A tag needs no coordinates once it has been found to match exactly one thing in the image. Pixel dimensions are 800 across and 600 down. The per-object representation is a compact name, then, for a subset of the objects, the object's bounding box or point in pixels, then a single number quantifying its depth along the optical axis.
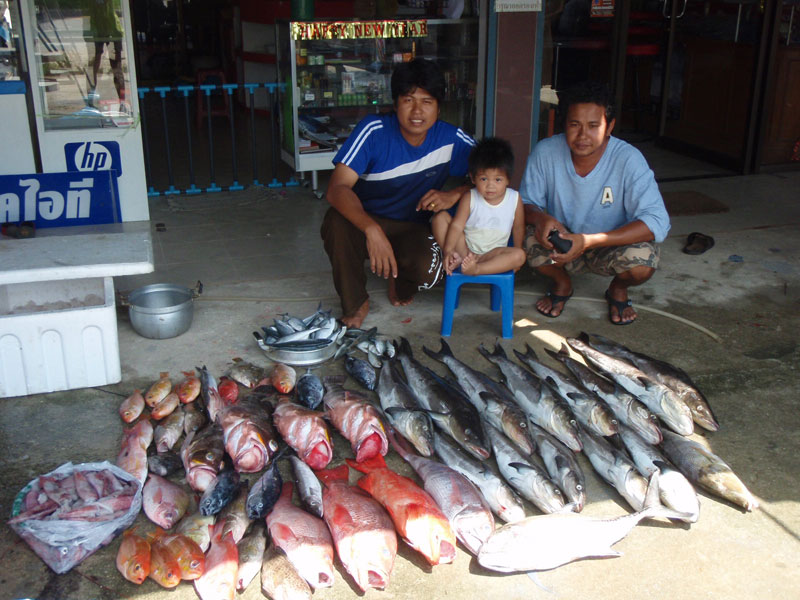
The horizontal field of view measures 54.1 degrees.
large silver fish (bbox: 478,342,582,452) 3.27
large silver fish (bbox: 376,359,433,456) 3.19
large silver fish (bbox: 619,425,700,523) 2.86
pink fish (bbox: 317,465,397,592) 2.53
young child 4.11
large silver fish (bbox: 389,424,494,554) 2.71
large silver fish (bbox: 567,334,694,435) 3.38
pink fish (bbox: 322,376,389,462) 3.15
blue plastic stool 4.16
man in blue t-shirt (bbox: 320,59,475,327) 4.21
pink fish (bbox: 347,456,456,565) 2.61
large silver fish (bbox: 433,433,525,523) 2.82
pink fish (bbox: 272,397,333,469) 3.10
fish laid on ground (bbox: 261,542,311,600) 2.47
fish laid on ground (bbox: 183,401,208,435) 3.34
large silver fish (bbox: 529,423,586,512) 2.91
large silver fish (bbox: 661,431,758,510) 2.94
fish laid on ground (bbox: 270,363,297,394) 3.59
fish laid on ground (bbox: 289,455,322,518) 2.82
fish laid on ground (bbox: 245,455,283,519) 2.79
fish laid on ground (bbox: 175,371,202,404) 3.55
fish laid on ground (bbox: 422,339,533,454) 3.24
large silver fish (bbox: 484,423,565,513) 2.86
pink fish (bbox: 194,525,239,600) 2.46
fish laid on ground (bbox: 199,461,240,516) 2.80
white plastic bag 2.62
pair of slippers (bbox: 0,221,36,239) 4.75
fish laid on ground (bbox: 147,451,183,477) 3.07
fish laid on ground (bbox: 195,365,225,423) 3.40
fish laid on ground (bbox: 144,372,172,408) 3.52
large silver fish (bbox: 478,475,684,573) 2.63
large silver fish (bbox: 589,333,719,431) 3.42
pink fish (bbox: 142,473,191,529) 2.80
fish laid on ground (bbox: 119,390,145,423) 3.41
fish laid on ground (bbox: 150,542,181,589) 2.52
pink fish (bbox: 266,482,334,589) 2.53
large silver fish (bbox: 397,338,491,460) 3.19
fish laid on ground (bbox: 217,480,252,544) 2.70
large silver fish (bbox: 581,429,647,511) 2.93
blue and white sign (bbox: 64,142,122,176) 5.96
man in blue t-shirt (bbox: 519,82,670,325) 4.24
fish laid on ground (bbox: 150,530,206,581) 2.52
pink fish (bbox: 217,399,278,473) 3.05
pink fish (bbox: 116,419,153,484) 3.01
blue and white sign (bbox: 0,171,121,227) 5.15
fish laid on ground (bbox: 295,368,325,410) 3.49
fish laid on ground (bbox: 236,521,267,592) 2.55
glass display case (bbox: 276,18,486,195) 6.79
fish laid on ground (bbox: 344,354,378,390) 3.73
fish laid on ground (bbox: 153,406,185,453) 3.22
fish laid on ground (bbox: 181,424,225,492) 2.96
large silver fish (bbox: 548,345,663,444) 3.31
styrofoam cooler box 3.52
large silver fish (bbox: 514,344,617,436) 3.32
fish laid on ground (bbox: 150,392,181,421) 3.42
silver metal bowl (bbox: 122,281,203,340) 4.15
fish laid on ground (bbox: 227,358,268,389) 3.71
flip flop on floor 5.63
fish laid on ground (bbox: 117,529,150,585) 2.54
